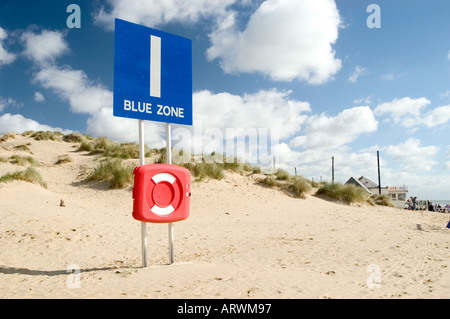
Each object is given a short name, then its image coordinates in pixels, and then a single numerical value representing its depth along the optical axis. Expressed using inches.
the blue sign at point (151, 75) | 166.2
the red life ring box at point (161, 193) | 155.8
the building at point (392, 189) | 1537.2
